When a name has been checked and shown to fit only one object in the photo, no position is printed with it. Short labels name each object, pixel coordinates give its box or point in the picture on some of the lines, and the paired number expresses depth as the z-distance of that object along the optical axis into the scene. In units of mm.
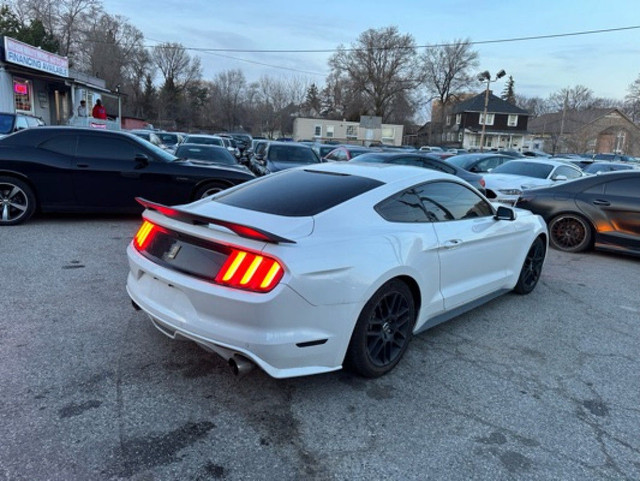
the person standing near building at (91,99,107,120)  18073
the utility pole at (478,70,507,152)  34822
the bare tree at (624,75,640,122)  63891
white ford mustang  2654
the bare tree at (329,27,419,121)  63250
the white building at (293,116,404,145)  60312
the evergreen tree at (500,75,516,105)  100125
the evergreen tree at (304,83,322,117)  80438
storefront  21672
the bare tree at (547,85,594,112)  83500
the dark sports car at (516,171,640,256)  7355
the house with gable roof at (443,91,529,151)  64125
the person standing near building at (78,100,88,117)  19634
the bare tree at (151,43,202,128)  71125
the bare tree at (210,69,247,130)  79188
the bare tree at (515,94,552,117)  99062
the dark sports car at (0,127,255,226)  7121
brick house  55531
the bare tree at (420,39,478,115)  66375
